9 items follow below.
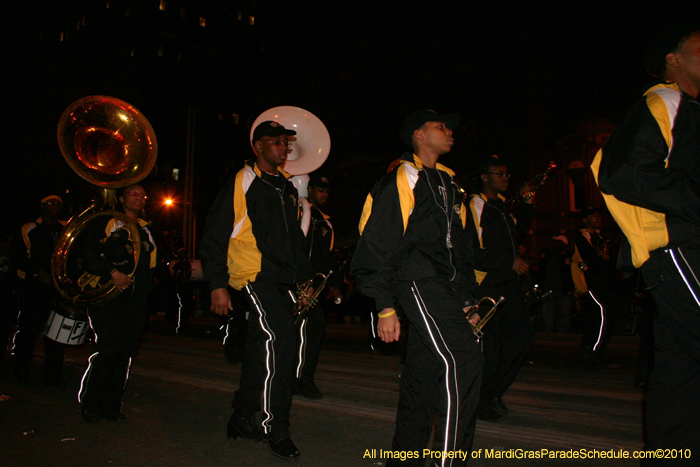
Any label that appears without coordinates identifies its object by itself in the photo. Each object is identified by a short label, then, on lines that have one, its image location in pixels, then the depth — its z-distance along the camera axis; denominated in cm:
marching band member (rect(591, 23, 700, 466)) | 230
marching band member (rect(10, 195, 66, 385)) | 652
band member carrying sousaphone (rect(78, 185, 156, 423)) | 466
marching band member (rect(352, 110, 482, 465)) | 290
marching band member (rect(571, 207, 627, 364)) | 759
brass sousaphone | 562
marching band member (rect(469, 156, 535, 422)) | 458
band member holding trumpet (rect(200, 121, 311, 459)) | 383
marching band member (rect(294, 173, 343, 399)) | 544
